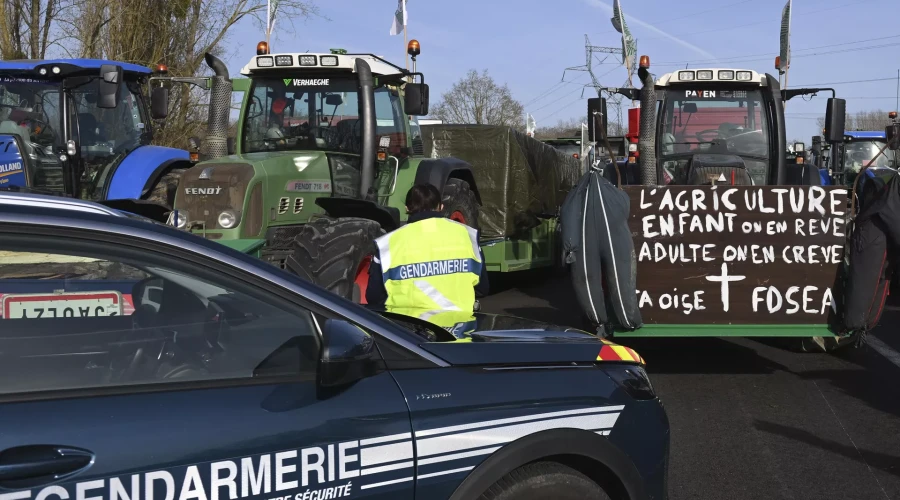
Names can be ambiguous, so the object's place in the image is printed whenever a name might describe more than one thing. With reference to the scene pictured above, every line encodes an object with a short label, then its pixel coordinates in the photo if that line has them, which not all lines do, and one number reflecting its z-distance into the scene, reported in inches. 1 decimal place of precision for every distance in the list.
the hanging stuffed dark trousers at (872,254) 262.2
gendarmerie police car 98.3
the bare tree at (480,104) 1877.5
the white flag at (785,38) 445.4
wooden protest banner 274.1
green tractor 299.7
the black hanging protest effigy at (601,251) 269.3
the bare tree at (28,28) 781.9
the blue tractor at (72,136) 394.6
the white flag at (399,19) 522.7
